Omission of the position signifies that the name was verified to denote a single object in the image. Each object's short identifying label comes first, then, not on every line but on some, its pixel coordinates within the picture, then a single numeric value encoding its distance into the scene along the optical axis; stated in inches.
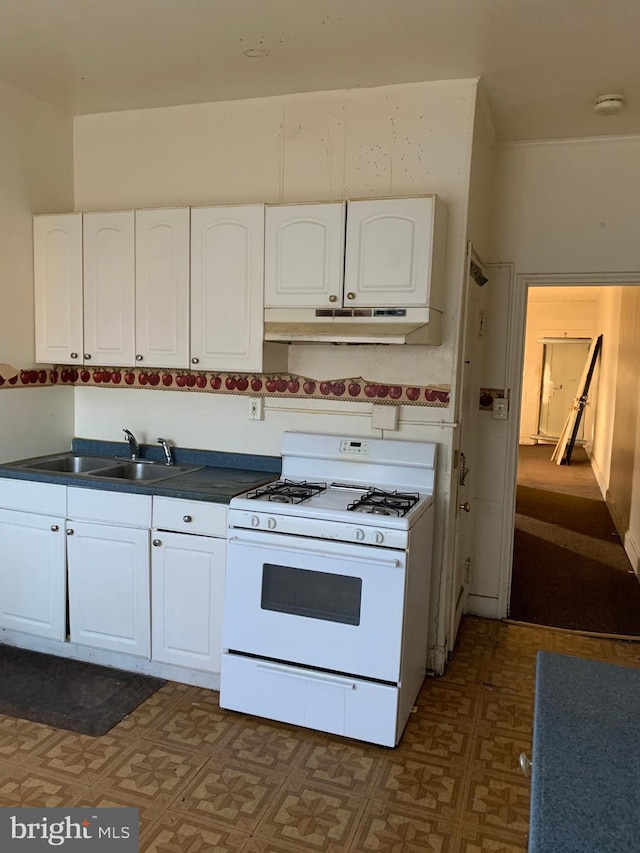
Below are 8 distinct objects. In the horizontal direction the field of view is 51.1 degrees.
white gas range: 97.3
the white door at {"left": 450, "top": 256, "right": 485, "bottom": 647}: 124.3
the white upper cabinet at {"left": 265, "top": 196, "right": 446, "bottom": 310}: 106.6
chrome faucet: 135.8
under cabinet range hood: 107.1
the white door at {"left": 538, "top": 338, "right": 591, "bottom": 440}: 412.8
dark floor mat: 104.2
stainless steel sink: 131.0
